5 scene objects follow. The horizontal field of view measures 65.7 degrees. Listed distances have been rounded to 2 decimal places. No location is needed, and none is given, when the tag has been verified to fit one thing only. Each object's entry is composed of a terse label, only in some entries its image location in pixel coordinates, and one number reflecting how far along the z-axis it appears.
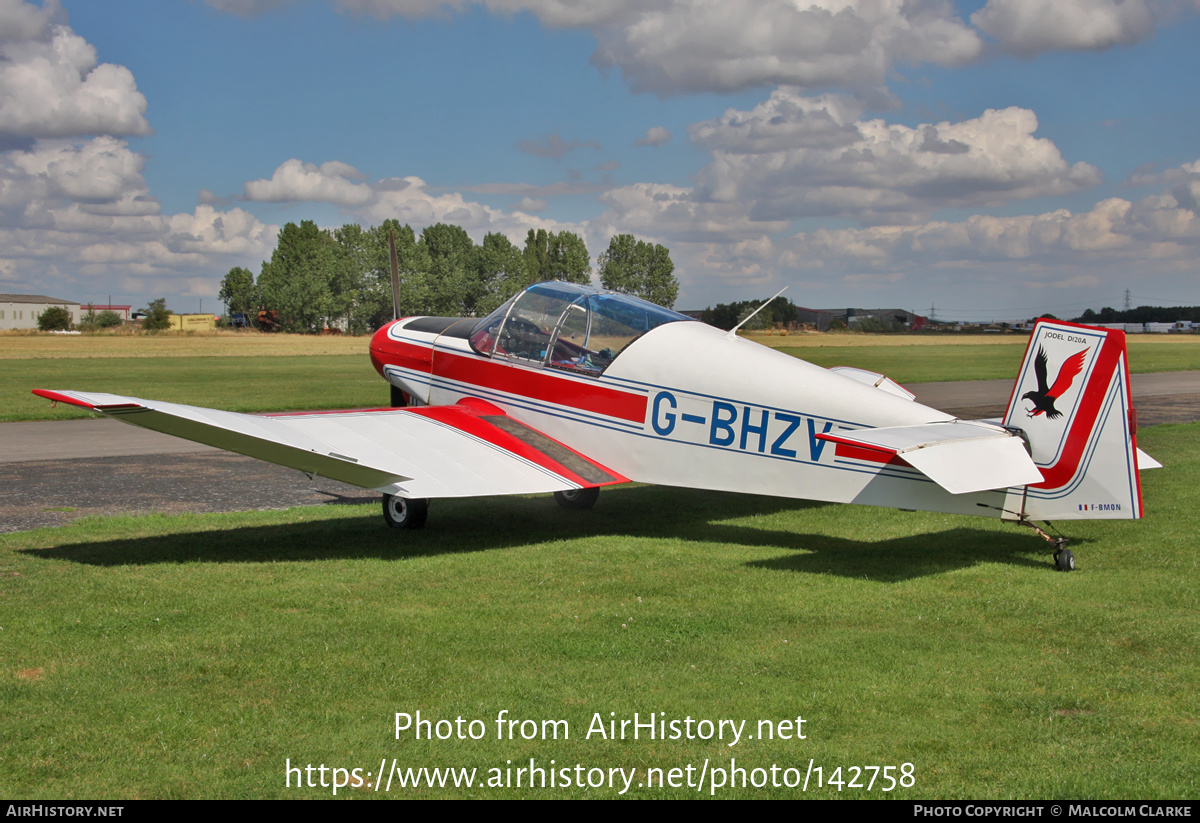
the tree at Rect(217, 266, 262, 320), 160.00
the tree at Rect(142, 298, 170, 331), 99.88
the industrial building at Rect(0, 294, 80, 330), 149.50
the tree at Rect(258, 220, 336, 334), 81.12
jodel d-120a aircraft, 6.21
